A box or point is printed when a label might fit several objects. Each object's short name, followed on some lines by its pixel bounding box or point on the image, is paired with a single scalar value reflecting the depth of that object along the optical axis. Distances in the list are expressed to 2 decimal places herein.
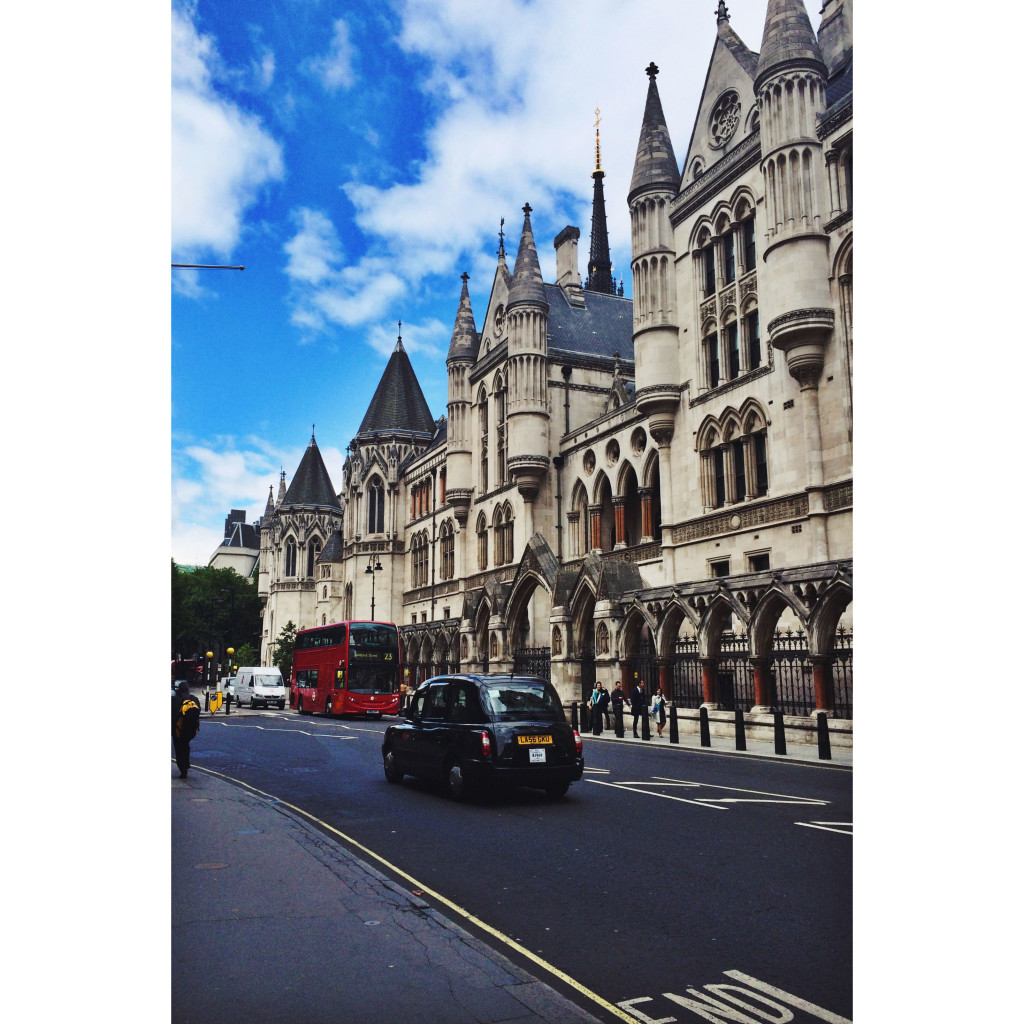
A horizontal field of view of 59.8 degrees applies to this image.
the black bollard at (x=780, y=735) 17.99
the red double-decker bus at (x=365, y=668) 35.34
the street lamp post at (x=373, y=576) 56.60
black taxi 11.17
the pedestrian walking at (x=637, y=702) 24.00
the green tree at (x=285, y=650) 72.00
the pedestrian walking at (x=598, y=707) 26.20
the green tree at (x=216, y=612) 85.07
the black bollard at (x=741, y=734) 19.36
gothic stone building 23.03
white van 51.62
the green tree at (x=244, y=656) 93.62
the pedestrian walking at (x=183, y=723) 13.87
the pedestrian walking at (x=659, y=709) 24.09
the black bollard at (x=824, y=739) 16.88
